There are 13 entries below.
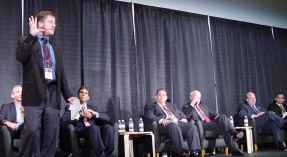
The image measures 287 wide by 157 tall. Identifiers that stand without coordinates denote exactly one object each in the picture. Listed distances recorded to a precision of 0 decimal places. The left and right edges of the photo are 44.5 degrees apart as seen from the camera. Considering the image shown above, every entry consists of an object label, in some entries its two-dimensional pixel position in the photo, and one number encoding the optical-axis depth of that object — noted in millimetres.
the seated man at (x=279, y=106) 6574
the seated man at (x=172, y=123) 4688
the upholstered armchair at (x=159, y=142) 4797
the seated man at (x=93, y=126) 4168
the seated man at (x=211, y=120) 5023
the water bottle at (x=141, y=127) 5242
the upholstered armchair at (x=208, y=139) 5102
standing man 2449
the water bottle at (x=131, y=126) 5252
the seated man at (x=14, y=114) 3910
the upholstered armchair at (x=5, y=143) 3703
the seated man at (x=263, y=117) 5758
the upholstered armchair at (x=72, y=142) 4109
